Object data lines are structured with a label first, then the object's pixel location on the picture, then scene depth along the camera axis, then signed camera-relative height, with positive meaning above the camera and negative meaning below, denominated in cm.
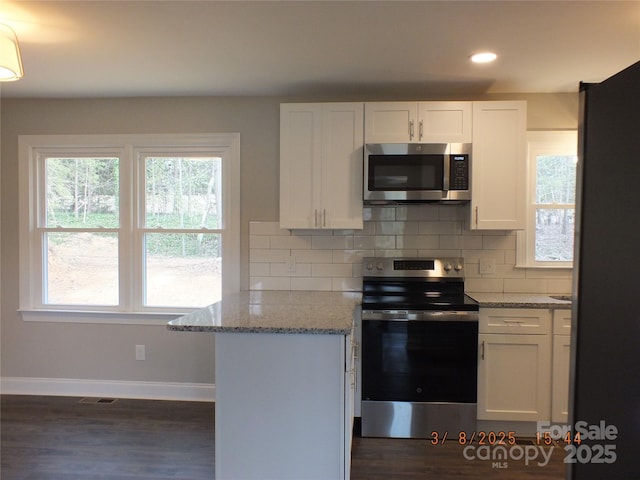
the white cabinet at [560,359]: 251 -81
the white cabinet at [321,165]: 272 +42
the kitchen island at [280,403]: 179 -79
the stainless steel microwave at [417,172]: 263 +37
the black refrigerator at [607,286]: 81 -12
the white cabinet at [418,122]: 268 +71
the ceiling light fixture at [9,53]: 173 +75
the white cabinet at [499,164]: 266 +43
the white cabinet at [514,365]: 253 -86
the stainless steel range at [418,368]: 248 -87
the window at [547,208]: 295 +15
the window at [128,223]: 310 +2
